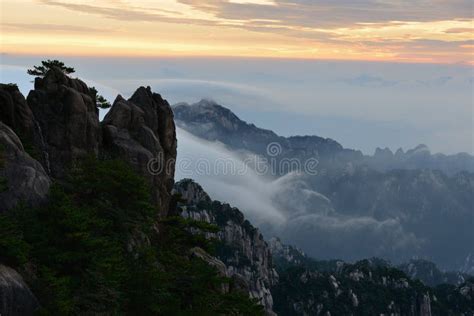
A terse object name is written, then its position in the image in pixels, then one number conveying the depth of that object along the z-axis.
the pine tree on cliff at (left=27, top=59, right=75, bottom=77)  57.81
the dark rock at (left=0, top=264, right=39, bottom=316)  30.28
